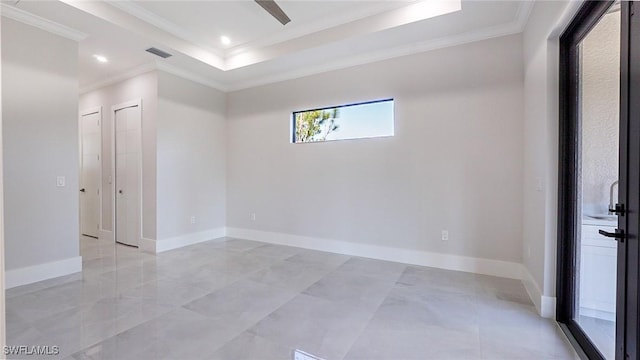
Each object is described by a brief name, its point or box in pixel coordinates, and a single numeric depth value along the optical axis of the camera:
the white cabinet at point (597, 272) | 1.90
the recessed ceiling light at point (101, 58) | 4.30
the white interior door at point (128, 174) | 4.89
